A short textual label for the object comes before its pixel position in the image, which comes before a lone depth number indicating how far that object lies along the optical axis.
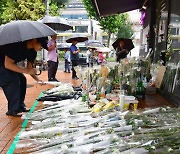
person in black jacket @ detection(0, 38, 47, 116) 3.91
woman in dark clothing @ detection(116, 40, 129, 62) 8.76
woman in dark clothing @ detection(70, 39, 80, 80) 9.02
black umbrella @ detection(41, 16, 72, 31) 8.67
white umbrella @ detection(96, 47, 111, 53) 14.37
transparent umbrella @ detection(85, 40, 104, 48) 14.70
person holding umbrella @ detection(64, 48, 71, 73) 13.14
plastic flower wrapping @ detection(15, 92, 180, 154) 2.33
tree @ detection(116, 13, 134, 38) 26.09
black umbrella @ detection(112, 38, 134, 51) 9.34
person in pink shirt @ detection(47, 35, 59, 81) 7.48
